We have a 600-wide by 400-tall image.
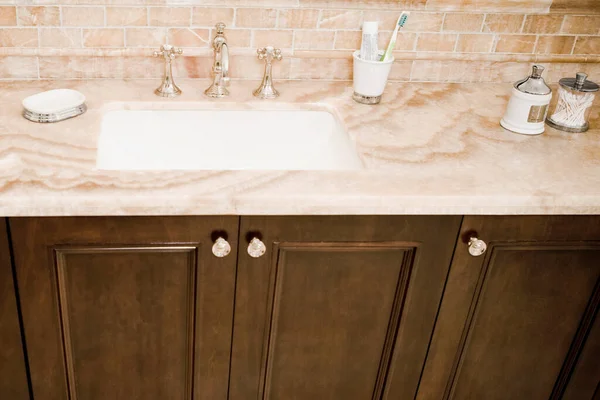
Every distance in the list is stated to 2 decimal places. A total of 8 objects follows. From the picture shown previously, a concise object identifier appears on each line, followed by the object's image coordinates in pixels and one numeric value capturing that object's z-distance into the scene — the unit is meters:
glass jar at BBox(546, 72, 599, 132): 1.59
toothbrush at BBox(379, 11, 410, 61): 1.65
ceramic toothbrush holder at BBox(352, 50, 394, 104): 1.65
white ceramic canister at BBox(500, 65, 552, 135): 1.57
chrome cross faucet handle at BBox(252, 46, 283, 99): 1.68
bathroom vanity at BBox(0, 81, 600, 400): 1.28
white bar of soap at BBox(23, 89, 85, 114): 1.48
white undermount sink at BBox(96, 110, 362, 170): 1.64
